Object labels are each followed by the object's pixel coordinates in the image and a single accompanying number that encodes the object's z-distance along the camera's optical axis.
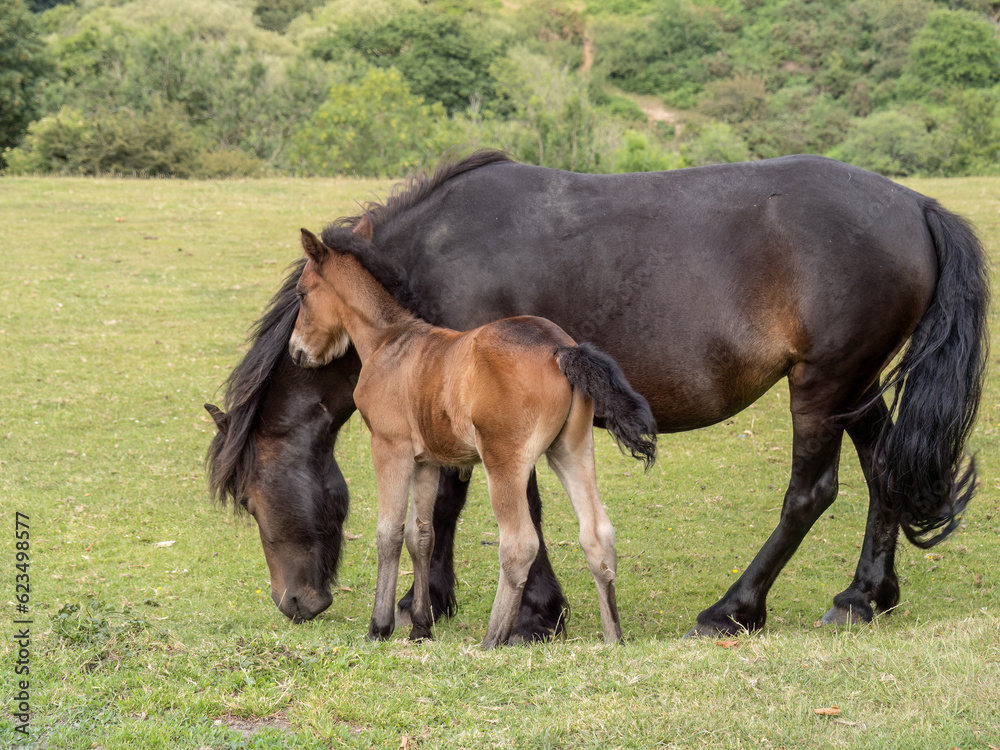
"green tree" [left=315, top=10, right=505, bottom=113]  52.47
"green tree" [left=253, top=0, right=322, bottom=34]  70.69
